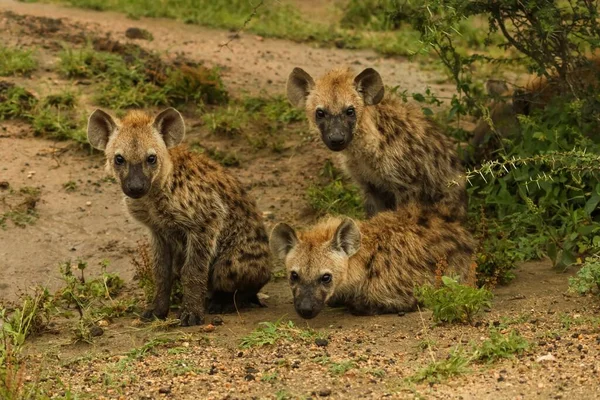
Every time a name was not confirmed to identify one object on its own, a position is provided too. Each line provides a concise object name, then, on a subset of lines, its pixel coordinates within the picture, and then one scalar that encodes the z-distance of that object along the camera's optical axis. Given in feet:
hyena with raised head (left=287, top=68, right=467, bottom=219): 44.86
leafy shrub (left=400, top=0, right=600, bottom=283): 42.52
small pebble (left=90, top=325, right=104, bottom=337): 38.11
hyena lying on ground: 39.24
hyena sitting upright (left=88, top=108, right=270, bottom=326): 39.75
